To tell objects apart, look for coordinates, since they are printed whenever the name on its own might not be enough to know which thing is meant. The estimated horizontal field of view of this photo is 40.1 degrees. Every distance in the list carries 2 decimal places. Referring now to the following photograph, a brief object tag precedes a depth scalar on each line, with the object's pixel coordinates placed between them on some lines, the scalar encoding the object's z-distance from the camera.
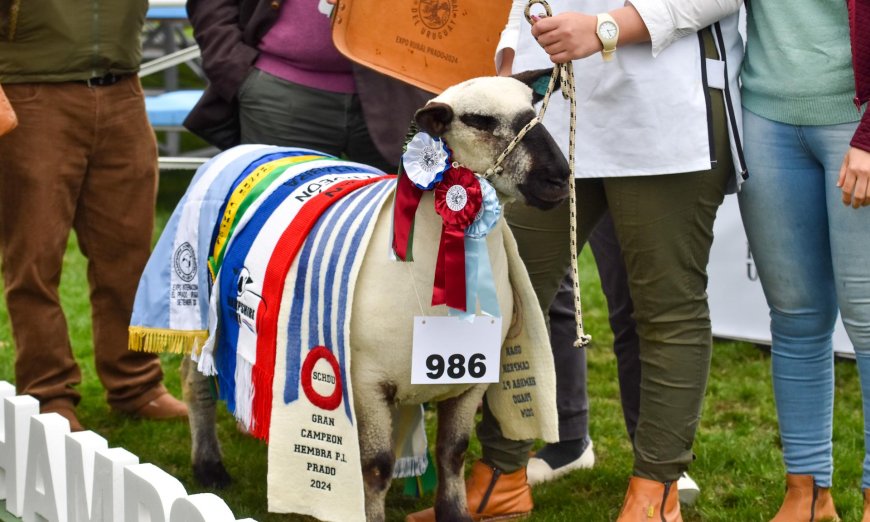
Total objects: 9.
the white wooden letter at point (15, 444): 3.51
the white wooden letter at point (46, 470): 3.34
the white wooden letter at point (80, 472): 3.18
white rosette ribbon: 3.08
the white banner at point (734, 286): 6.00
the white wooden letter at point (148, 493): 2.84
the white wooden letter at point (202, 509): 2.63
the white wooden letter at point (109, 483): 3.05
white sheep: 3.08
